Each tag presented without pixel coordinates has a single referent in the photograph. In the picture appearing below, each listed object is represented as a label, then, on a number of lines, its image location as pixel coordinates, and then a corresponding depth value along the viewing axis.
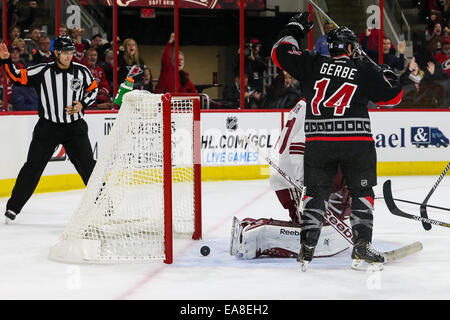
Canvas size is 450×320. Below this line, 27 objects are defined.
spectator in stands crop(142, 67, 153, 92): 18.45
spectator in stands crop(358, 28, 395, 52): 19.62
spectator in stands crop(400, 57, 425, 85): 19.89
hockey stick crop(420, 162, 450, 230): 11.14
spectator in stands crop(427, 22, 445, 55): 20.25
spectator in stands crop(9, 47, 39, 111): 16.25
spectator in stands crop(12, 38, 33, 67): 16.97
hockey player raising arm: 8.24
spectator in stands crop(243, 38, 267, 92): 19.00
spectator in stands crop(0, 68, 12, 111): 16.75
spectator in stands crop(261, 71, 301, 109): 18.86
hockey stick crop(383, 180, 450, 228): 10.35
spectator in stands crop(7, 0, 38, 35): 17.47
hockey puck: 9.34
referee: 11.97
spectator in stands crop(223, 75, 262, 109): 18.78
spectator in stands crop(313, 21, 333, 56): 18.56
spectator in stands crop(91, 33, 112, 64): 18.23
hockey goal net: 8.97
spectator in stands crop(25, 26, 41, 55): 17.11
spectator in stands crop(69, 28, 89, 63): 17.94
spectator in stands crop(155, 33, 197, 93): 18.75
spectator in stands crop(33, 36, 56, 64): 16.97
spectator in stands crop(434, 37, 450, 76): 20.20
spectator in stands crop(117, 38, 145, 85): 18.41
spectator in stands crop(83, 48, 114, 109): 17.87
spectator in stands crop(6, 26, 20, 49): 17.28
